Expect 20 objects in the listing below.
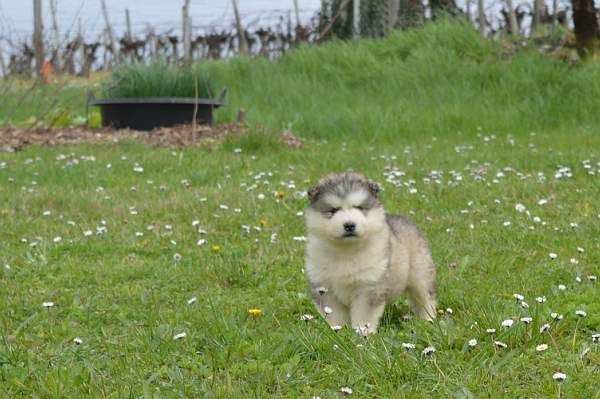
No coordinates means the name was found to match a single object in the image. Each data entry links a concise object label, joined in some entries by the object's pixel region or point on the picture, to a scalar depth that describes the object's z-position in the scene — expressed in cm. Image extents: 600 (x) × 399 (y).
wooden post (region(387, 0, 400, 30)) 2073
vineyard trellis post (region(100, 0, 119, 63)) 2372
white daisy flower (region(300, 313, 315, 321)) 438
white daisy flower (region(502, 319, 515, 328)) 404
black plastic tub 1372
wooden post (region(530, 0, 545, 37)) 2030
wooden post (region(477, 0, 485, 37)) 1991
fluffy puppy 461
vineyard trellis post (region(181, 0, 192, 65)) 2016
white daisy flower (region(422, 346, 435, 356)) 379
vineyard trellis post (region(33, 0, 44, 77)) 1505
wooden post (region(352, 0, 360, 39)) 2008
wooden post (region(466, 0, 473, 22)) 2241
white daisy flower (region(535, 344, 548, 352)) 381
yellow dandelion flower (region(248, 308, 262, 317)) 485
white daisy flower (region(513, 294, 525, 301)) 462
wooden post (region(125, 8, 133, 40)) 2702
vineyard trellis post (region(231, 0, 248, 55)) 2374
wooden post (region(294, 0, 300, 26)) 2528
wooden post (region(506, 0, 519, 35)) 2042
